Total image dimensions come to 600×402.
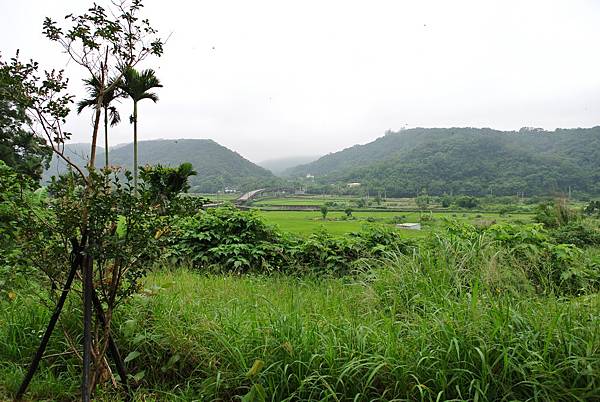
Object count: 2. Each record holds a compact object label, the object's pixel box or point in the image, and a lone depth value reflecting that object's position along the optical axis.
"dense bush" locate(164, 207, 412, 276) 5.51
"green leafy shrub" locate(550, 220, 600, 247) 7.44
